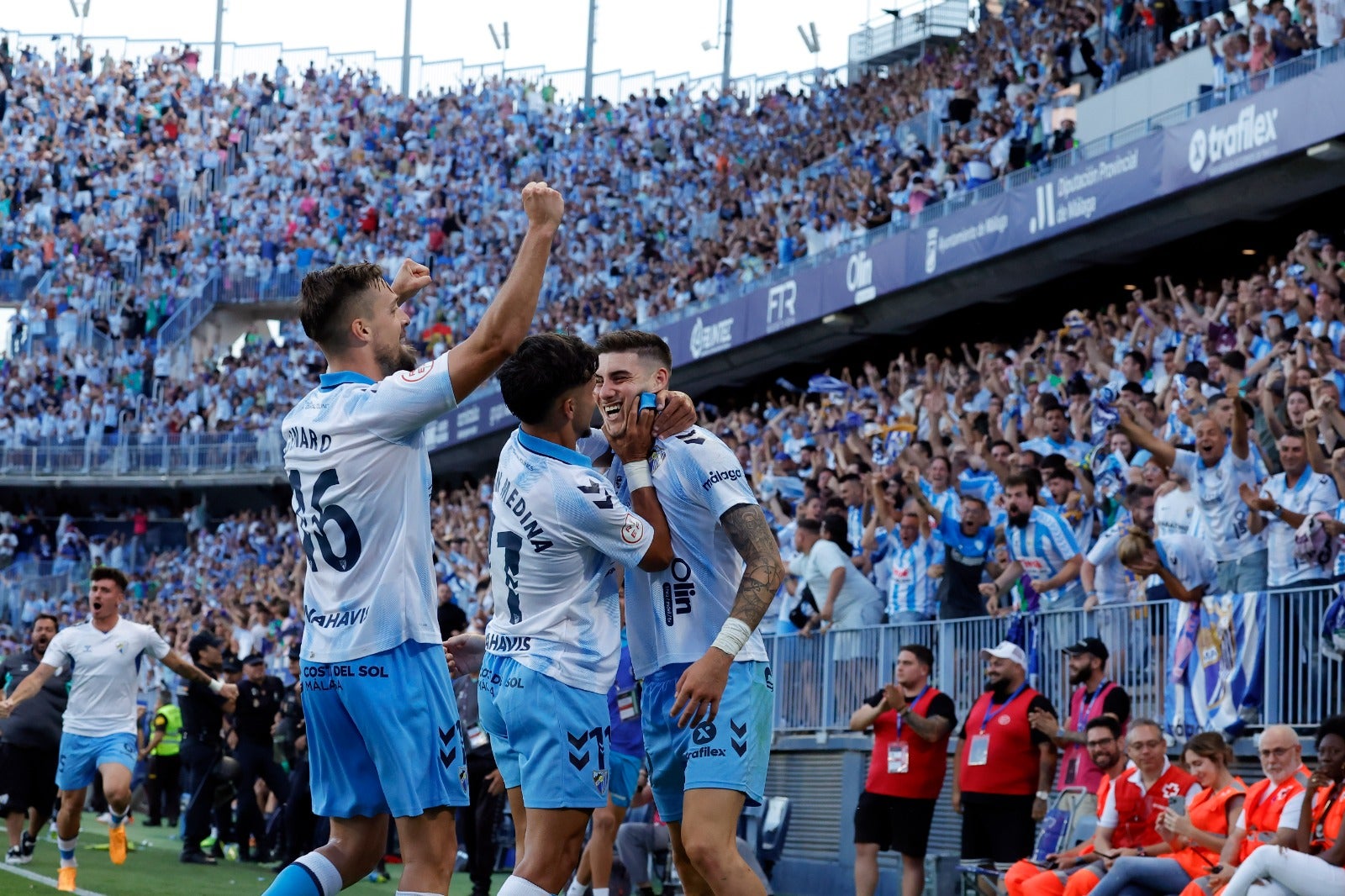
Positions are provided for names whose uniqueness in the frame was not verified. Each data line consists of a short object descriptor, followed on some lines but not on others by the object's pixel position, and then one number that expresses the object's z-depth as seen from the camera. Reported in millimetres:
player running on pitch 13406
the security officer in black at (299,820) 15586
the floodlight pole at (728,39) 51719
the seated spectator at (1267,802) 9391
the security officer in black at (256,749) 16828
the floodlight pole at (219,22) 55219
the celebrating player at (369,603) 5391
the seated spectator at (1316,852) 8852
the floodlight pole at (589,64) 49347
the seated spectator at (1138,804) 10266
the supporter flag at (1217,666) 10938
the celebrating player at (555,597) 5730
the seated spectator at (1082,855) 10492
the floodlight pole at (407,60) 51531
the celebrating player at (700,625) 5852
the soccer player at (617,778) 9500
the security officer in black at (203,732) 16953
